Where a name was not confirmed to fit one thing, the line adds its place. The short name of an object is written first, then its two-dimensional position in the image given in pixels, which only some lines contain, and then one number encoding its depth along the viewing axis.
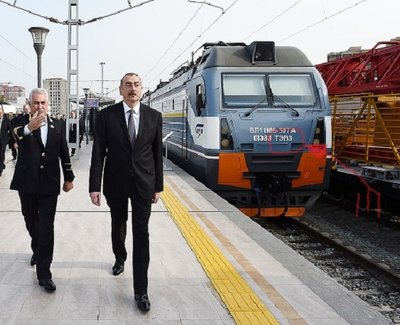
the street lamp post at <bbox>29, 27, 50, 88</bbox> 14.78
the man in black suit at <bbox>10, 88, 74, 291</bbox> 3.86
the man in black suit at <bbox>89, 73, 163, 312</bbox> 3.62
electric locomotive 8.61
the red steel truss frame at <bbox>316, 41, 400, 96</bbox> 10.26
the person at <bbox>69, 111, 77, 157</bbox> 16.39
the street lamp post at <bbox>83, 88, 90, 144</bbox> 27.19
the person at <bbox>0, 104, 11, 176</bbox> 9.95
